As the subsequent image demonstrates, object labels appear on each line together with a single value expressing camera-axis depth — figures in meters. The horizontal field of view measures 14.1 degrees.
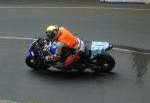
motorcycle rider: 16.97
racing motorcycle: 17.09
